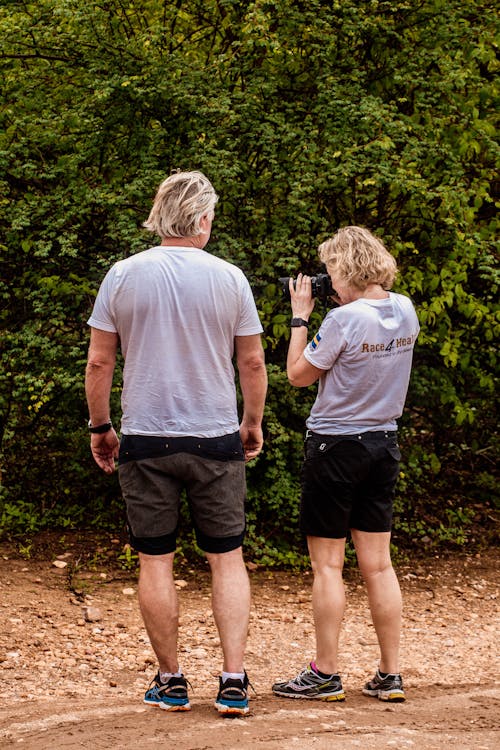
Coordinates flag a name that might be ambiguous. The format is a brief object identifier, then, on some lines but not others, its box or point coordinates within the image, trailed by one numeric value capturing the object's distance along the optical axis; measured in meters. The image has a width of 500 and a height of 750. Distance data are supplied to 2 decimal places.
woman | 7.43
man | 6.83
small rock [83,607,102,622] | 10.73
